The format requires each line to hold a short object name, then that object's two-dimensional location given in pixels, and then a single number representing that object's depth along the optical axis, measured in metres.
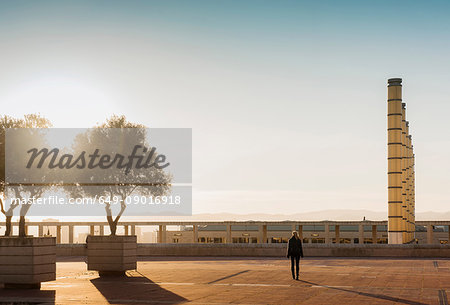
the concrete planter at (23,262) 21.22
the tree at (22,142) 30.78
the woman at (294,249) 23.92
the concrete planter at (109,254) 26.28
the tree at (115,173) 38.19
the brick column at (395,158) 59.41
